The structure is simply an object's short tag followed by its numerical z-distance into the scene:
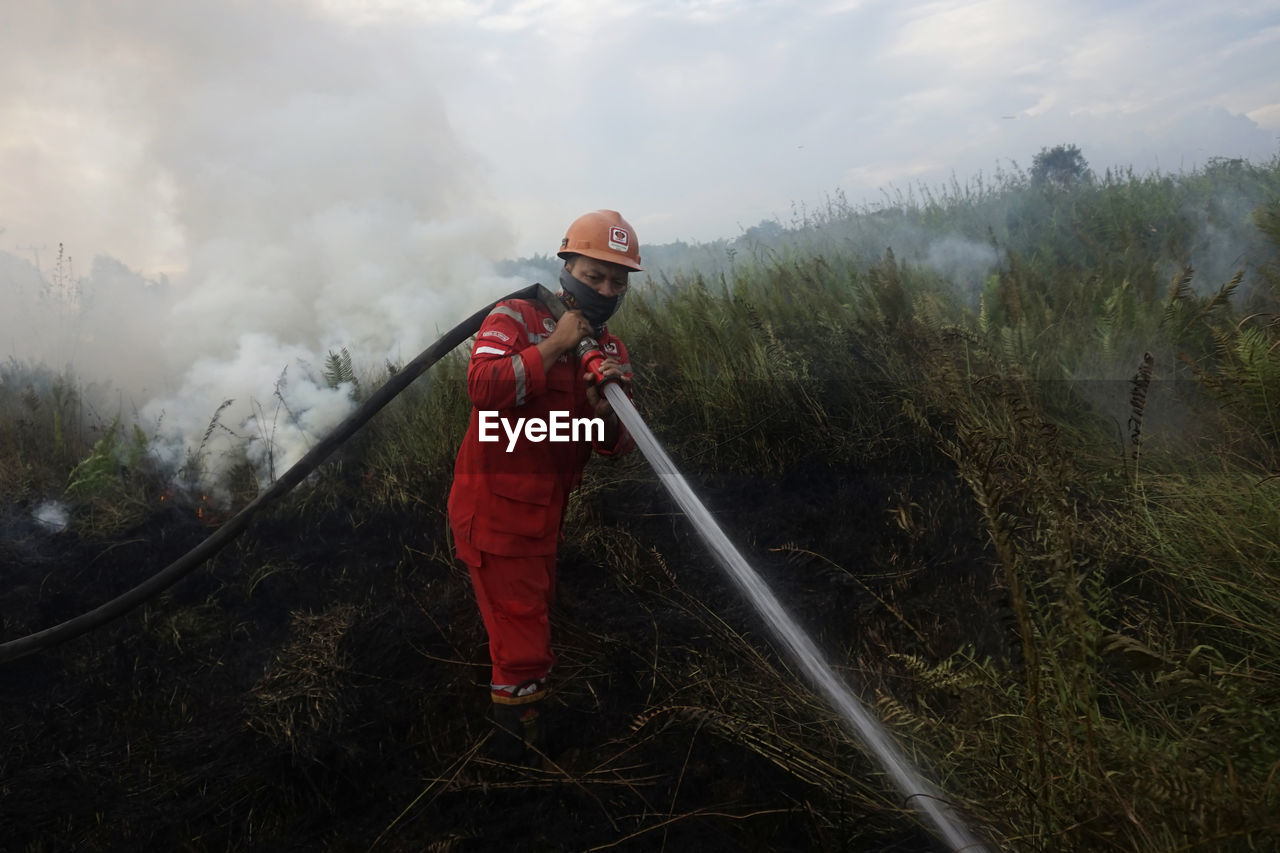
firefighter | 2.65
